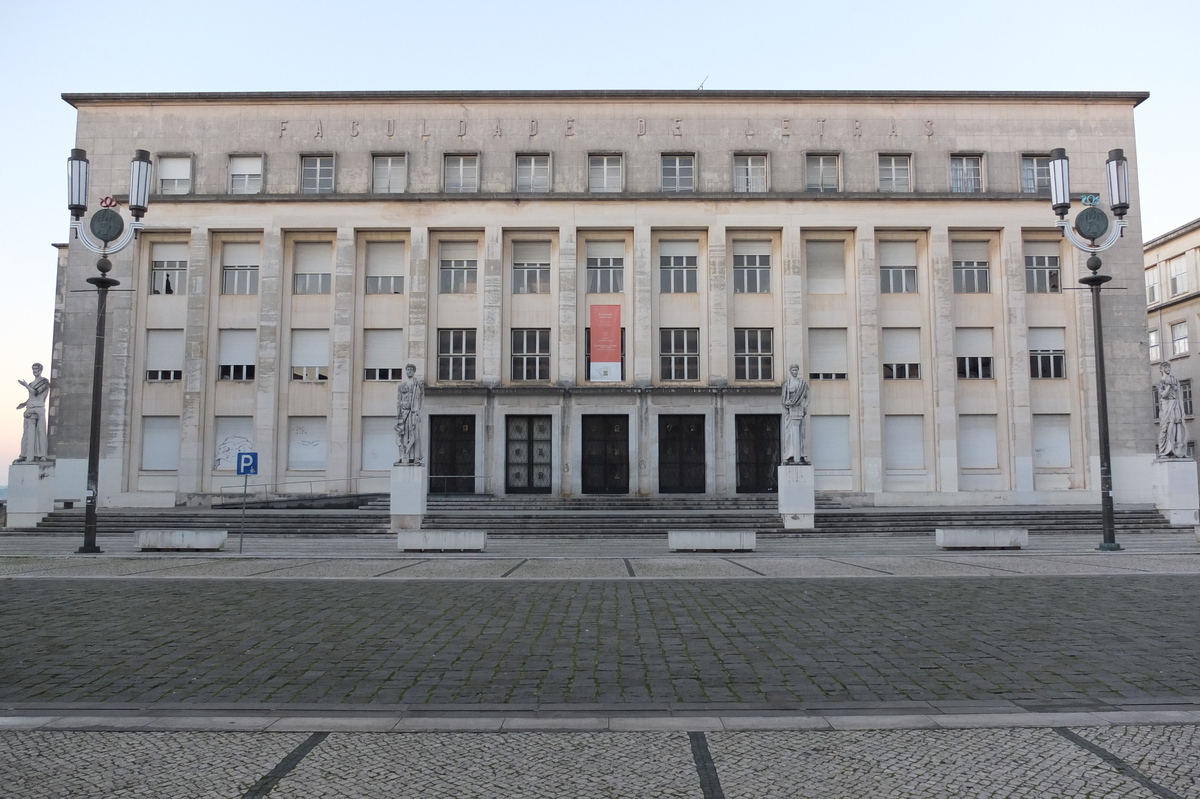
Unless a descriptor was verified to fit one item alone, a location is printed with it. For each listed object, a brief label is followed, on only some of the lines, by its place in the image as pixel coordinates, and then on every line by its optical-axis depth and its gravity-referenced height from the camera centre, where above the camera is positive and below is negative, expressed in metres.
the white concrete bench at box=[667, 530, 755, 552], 18.52 -1.82
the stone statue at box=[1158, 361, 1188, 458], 25.28 +1.30
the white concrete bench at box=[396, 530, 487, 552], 18.42 -1.83
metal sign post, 19.34 -0.07
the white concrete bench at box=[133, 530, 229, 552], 18.38 -1.80
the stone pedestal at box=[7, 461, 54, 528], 26.77 -1.16
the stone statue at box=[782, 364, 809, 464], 24.38 +1.63
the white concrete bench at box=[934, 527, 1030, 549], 18.33 -1.72
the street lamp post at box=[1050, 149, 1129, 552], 18.12 +5.51
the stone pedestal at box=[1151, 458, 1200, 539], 26.02 -0.93
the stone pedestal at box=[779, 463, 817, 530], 25.00 -1.13
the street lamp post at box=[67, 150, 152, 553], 18.05 +5.16
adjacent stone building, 44.25 +9.02
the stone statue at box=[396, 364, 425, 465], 23.62 +1.46
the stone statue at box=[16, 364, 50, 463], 25.78 +1.26
